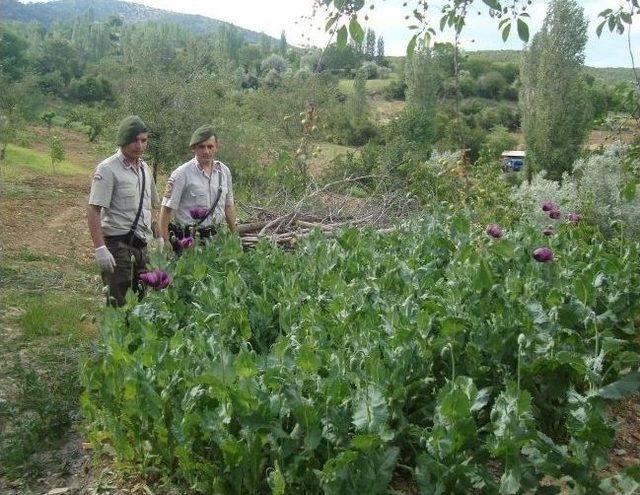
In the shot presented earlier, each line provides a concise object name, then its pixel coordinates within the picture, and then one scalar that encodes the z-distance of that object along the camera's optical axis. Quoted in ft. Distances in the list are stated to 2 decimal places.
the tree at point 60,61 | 202.28
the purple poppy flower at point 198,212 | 17.40
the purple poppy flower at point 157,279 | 12.71
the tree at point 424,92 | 123.44
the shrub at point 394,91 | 240.94
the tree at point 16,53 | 124.57
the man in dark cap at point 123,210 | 15.26
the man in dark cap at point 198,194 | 17.63
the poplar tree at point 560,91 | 127.95
